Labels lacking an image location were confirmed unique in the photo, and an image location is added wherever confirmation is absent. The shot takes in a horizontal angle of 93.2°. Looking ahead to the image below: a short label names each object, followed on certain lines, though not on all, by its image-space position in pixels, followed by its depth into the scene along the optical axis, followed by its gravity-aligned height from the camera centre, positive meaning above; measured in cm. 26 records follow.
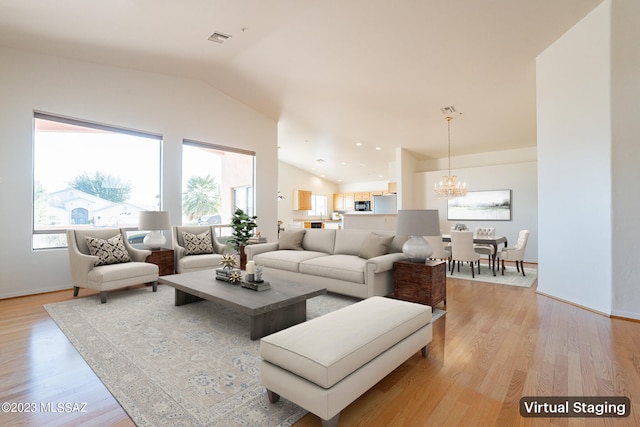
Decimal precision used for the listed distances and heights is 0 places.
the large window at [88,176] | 455 +66
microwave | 1241 +38
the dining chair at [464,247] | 538 -58
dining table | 550 -49
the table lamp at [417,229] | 339 -16
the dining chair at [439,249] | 578 -65
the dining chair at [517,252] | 549 -68
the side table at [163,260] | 479 -71
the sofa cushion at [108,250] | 411 -48
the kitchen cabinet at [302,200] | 1182 +60
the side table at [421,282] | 338 -77
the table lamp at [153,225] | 496 -16
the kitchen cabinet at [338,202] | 1358 +59
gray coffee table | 263 -76
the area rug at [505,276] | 491 -109
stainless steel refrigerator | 1006 +38
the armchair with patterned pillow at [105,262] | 382 -64
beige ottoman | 150 -77
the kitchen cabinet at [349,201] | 1317 +62
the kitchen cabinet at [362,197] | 1265 +78
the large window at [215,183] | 623 +73
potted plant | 598 -26
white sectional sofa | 362 -61
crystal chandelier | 667 +60
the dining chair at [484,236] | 588 -46
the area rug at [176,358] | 170 -110
